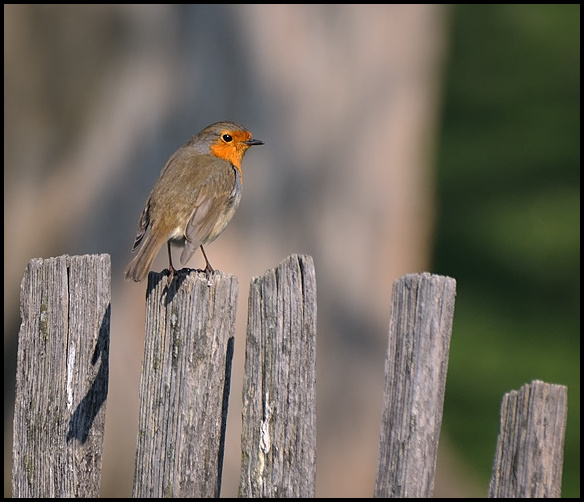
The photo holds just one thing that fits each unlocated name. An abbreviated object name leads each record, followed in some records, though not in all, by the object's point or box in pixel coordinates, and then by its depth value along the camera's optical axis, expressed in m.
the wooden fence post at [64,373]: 6.46
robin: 8.89
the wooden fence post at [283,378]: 6.04
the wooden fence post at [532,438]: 5.84
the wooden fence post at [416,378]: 5.78
